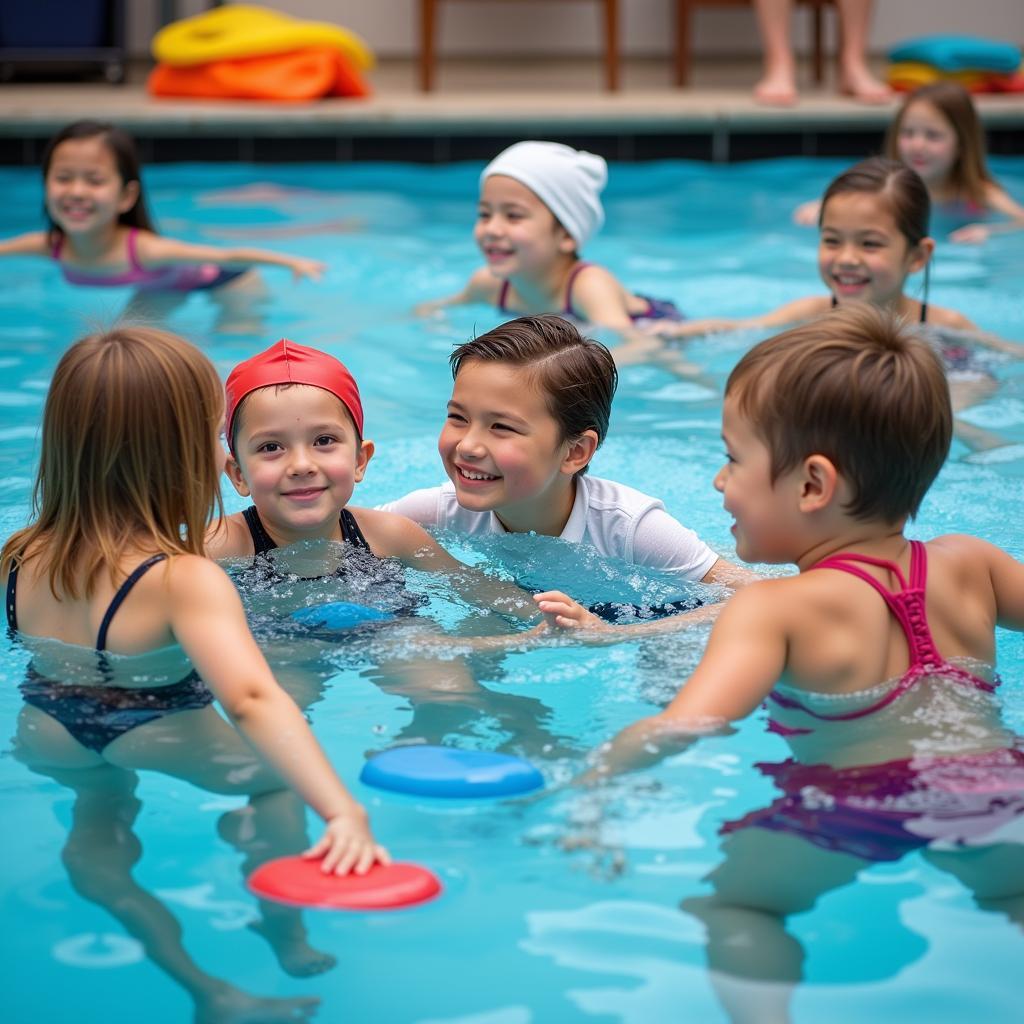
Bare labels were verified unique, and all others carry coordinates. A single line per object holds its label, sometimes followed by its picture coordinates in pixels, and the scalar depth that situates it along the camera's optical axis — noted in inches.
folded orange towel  399.9
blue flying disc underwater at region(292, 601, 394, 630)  143.6
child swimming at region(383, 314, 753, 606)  145.9
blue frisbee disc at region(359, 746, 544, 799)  110.3
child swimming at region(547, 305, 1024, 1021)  103.0
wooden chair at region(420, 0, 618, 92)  419.2
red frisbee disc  94.4
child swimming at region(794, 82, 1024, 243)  304.8
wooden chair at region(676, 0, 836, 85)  440.1
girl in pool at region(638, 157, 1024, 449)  221.3
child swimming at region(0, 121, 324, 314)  265.4
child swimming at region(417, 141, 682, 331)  240.8
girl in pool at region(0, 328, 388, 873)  113.1
